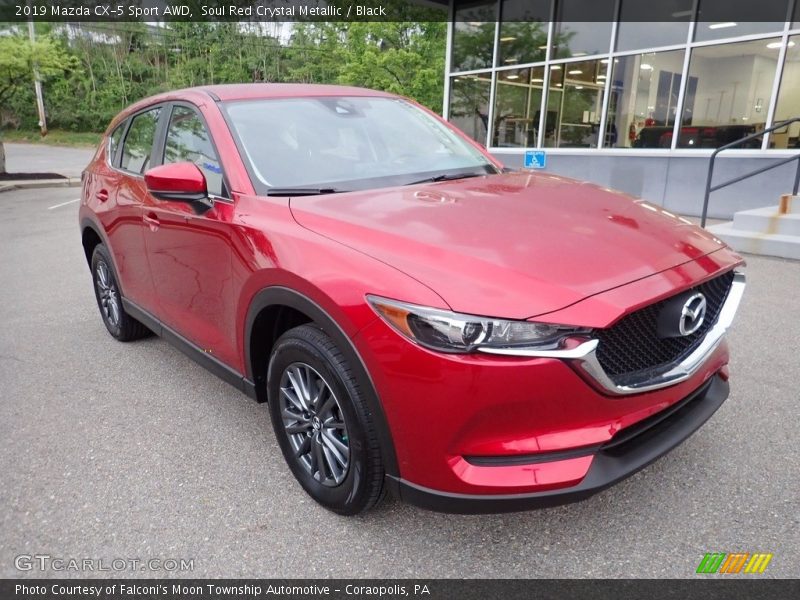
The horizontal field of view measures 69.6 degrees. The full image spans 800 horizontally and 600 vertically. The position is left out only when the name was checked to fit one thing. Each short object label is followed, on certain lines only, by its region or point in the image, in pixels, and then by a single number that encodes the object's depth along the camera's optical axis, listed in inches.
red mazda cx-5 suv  70.8
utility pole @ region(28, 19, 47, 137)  1386.4
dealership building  390.3
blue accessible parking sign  491.0
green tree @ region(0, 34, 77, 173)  632.4
